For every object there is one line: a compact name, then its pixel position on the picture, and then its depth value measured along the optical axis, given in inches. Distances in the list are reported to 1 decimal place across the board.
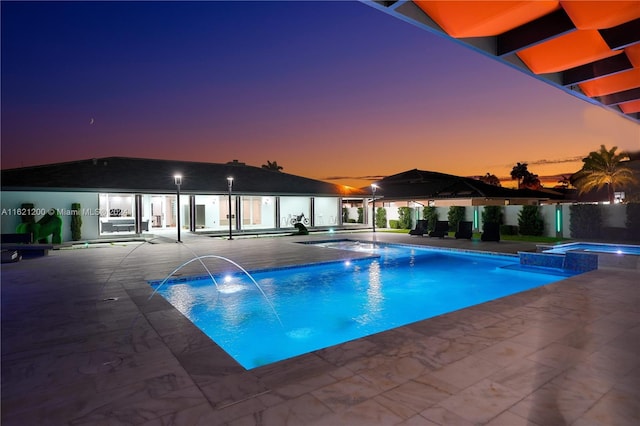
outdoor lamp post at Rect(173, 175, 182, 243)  705.2
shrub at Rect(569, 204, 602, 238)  696.4
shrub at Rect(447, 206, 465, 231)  885.8
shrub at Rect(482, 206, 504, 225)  821.2
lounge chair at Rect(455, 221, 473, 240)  721.0
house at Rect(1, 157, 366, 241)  712.4
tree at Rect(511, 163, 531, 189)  2588.6
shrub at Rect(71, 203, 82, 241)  725.9
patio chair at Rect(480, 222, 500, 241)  668.7
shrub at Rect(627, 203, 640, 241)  657.0
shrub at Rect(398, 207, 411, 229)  1028.5
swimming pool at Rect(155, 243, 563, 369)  249.4
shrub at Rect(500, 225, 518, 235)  801.6
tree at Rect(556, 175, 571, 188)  2590.8
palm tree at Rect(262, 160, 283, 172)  2544.3
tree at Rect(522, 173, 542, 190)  2557.8
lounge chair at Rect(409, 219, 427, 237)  796.9
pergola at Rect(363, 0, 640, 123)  173.2
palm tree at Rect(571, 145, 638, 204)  1103.0
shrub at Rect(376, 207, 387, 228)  1129.4
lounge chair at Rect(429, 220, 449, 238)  751.5
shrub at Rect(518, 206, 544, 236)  761.6
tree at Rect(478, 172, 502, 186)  2768.2
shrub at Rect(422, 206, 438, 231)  930.7
